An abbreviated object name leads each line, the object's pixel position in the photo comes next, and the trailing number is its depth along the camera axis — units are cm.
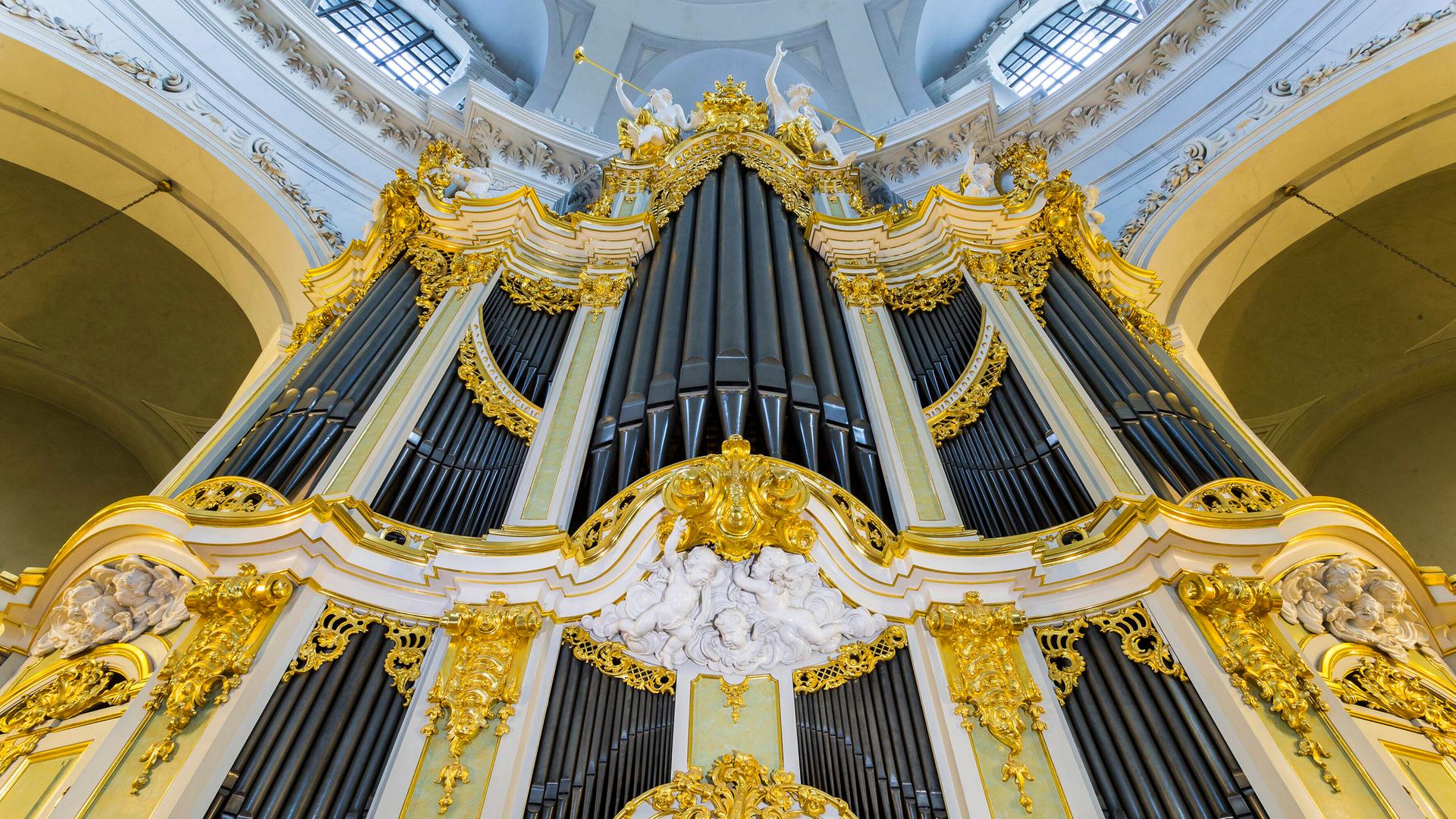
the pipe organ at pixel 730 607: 341
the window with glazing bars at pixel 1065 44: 1248
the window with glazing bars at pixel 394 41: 1232
